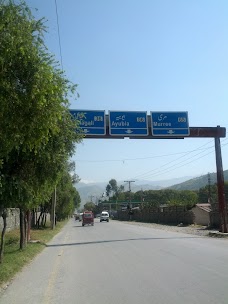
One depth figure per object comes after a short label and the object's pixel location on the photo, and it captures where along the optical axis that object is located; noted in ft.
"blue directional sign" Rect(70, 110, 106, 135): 88.89
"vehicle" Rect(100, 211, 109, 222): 285.84
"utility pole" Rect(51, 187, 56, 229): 139.36
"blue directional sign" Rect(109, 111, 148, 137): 90.84
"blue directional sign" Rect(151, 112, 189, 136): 92.79
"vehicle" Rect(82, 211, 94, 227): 207.51
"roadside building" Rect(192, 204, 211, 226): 173.88
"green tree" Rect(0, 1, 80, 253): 20.94
